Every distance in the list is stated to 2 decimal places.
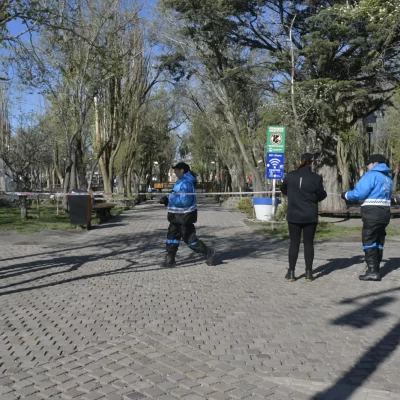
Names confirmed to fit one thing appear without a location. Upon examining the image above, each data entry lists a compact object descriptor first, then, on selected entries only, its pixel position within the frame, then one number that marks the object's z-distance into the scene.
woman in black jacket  7.49
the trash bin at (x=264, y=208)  18.19
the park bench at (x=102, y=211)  18.02
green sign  15.52
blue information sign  15.85
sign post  15.56
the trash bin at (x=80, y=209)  15.38
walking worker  8.70
